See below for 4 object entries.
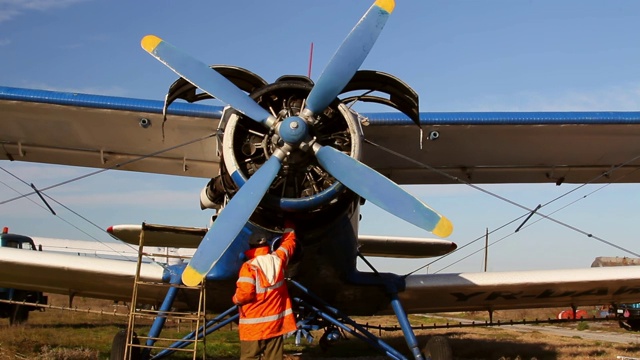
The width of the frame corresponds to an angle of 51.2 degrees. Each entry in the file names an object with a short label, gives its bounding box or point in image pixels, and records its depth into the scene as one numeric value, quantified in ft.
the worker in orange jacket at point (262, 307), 19.74
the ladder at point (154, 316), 21.86
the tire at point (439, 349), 23.08
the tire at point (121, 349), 23.31
